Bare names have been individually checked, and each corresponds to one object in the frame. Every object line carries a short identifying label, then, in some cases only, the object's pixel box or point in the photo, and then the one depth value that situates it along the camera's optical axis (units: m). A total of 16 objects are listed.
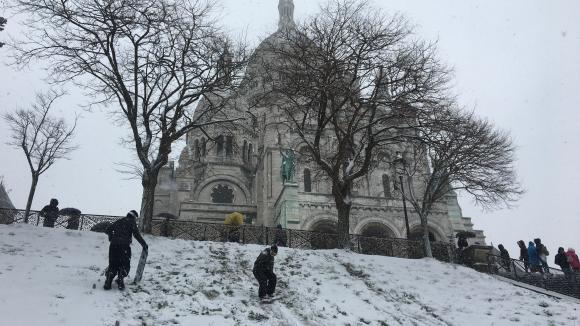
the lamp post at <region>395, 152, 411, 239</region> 18.89
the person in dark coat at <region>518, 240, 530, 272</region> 18.89
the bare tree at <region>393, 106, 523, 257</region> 16.44
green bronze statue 29.22
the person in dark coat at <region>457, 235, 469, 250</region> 19.25
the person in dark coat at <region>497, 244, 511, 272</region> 18.44
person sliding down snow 10.46
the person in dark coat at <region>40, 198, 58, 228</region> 16.31
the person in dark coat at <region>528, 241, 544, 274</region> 17.68
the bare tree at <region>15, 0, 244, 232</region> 15.05
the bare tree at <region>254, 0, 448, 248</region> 16.12
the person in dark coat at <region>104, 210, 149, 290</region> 9.57
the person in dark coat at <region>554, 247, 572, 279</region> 17.36
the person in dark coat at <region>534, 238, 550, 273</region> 17.50
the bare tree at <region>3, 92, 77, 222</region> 22.37
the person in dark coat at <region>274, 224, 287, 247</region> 17.30
